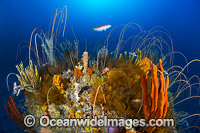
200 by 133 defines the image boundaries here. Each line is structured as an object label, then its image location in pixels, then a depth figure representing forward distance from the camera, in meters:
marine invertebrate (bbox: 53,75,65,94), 2.87
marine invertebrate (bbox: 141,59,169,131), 2.00
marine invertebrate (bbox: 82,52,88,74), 3.16
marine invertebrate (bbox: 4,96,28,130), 3.39
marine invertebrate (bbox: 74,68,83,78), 3.08
